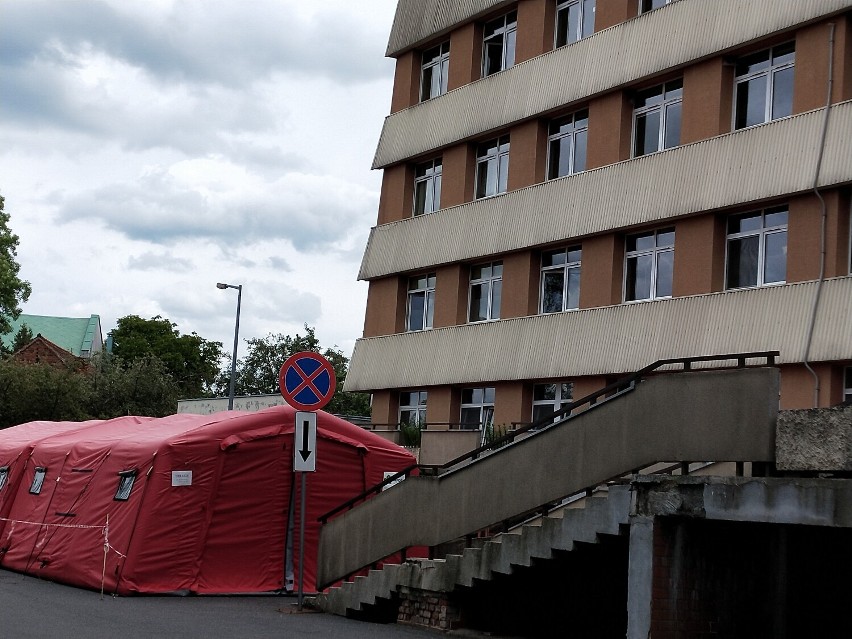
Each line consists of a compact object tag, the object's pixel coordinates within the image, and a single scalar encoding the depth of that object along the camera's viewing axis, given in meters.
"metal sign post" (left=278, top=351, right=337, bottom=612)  15.88
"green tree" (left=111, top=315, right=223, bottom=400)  103.19
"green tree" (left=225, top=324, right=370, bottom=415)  87.75
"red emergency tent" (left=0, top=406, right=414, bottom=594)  18.78
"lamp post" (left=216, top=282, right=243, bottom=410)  49.49
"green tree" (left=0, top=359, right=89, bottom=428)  58.22
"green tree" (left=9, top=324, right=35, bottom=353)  117.14
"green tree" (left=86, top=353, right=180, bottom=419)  63.19
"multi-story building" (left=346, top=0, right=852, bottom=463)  22.42
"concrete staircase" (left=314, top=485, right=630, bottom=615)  12.70
